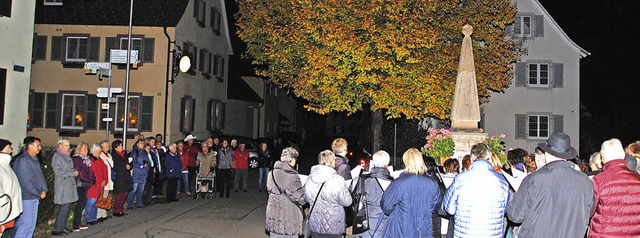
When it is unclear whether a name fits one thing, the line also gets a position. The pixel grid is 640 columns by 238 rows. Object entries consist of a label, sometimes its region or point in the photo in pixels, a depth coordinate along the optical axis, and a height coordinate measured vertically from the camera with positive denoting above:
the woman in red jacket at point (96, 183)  11.31 -1.05
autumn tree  21.94 +3.67
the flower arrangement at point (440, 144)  12.20 -0.08
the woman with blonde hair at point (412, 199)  6.56 -0.70
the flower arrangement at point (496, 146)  12.06 -0.09
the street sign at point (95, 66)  15.51 +1.76
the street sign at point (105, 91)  15.92 +1.11
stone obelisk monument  12.60 +0.75
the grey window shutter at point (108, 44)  26.16 +4.01
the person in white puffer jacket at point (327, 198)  7.30 -0.79
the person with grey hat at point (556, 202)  5.51 -0.58
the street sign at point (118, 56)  15.89 +2.10
